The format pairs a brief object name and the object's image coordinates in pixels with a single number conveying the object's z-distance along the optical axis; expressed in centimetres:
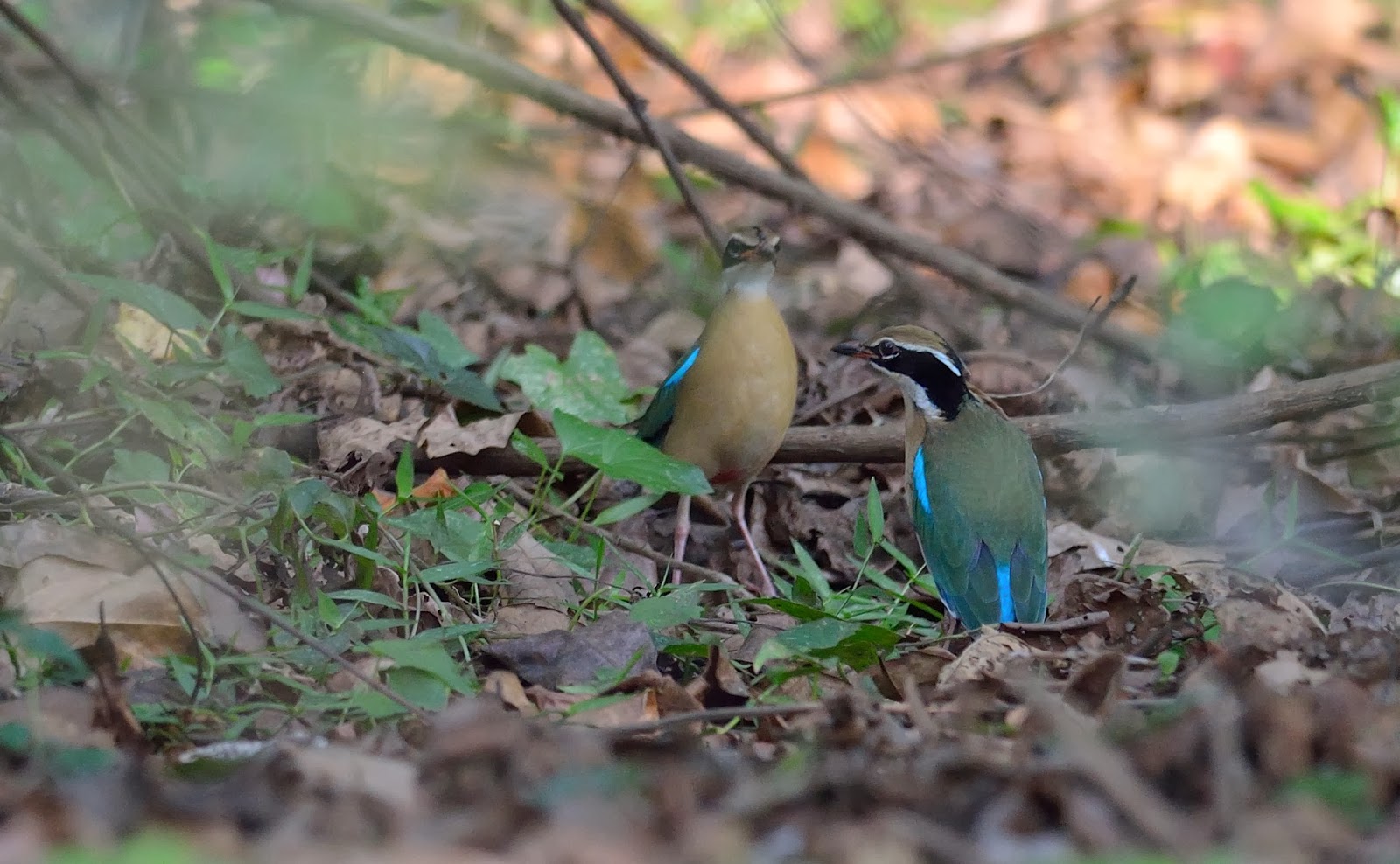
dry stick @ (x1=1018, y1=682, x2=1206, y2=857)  503
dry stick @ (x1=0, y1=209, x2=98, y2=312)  1099
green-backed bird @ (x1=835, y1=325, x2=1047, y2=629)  1046
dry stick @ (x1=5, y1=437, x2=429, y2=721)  695
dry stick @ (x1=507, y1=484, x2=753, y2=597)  1062
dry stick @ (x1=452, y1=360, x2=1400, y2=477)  1171
